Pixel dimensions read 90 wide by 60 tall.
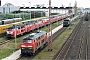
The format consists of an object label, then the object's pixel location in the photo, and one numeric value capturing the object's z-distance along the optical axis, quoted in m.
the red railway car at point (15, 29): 49.62
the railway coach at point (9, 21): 66.74
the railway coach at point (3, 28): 53.34
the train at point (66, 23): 81.10
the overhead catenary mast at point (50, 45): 37.53
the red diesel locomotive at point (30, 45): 33.06
